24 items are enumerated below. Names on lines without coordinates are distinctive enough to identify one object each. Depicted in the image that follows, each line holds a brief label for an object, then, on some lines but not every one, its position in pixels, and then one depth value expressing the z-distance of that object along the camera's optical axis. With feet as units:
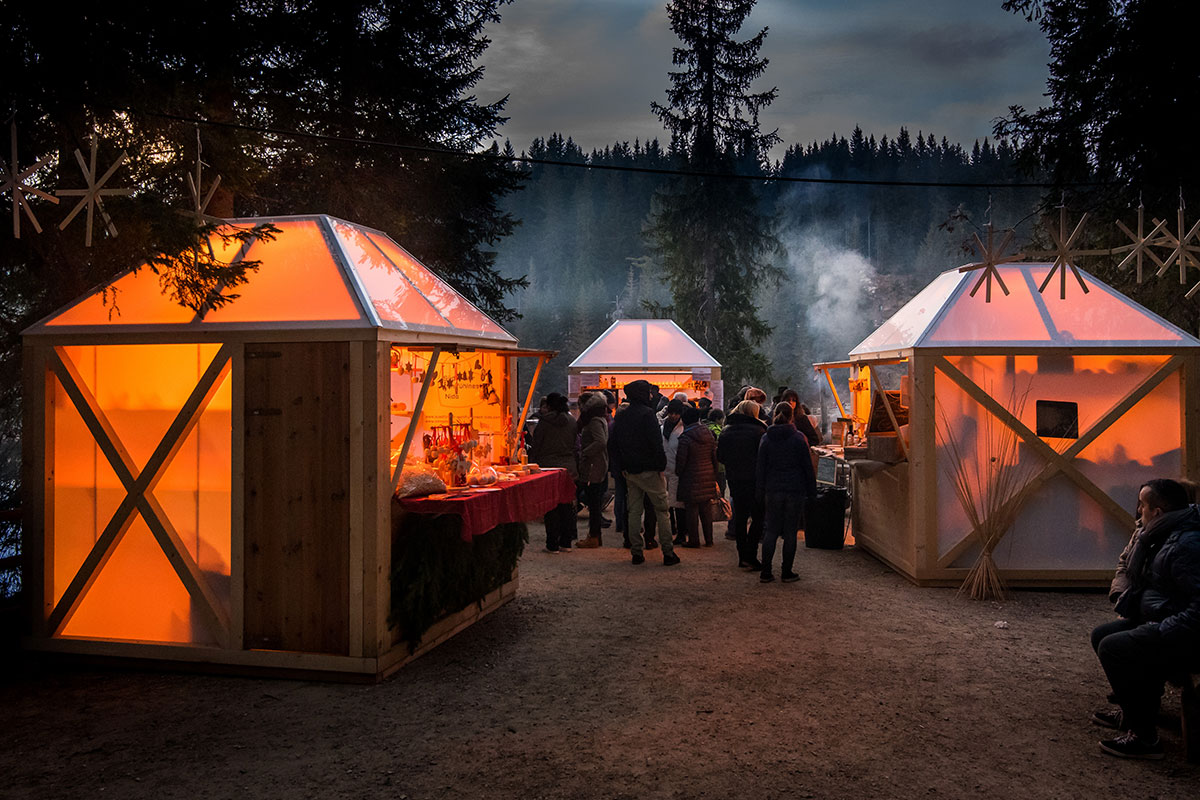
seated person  12.82
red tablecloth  18.24
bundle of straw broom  25.00
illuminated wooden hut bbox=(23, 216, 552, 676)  16.98
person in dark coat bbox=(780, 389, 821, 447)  34.38
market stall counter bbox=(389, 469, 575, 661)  17.97
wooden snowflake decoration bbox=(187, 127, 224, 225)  16.61
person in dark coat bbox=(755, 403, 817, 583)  25.53
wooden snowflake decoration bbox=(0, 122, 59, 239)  13.37
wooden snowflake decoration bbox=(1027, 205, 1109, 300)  18.28
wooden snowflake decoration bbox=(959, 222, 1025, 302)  19.09
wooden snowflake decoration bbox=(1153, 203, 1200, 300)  17.40
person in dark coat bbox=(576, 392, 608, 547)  31.96
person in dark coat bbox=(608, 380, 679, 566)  28.40
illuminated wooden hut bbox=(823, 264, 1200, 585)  25.05
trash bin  32.96
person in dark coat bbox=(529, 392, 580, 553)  30.66
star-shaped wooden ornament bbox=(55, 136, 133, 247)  13.74
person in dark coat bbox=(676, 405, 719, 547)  30.32
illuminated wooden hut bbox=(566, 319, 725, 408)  54.70
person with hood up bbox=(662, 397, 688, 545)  33.63
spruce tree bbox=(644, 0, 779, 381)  88.02
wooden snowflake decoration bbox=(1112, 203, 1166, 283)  17.61
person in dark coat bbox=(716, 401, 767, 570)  28.45
